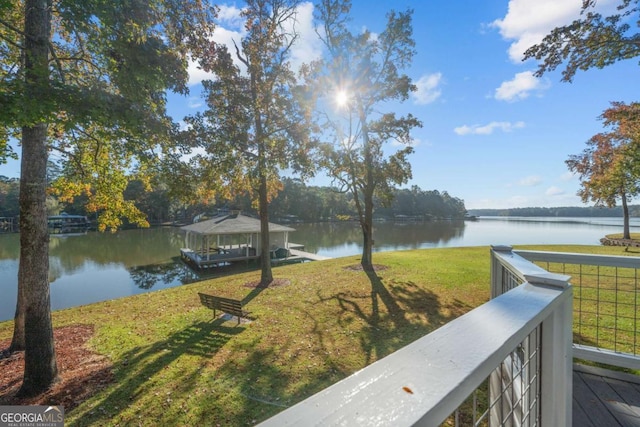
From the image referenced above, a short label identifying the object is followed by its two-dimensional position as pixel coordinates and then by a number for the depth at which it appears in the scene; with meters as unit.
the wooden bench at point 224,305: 6.62
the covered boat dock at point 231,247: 17.47
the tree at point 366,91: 11.61
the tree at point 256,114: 9.70
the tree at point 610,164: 11.12
